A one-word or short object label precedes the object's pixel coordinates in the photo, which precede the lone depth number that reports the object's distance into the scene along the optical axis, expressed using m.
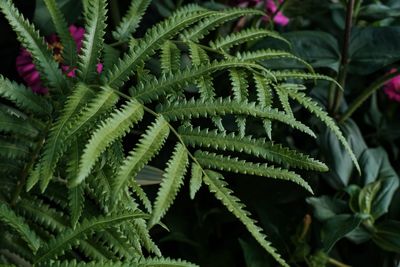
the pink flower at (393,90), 1.47
